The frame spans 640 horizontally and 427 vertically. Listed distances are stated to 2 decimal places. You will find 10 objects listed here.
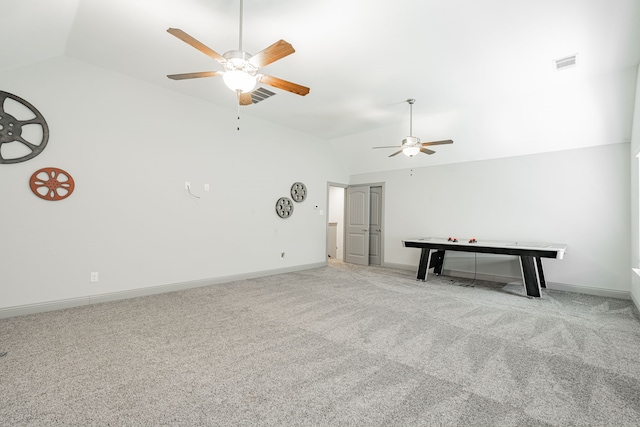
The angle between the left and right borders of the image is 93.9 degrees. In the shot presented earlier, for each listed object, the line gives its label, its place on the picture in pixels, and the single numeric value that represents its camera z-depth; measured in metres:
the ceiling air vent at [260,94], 4.57
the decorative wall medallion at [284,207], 6.18
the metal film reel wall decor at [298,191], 6.48
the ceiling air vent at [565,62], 3.48
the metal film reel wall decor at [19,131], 3.32
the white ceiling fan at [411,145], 4.80
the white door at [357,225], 7.71
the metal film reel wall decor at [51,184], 3.52
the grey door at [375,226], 7.59
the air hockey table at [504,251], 4.41
